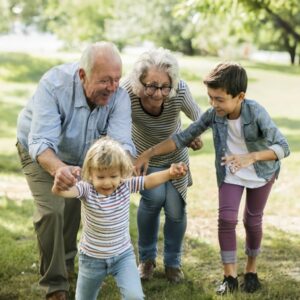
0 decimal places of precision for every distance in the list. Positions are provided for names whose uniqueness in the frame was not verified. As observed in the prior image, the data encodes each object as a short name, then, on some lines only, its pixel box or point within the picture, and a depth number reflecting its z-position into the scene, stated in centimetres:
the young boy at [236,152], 414
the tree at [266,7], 919
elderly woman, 428
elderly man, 385
